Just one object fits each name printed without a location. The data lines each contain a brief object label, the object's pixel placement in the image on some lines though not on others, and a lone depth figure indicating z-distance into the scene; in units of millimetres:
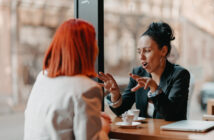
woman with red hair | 1709
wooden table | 1924
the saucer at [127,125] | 2160
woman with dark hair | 2359
